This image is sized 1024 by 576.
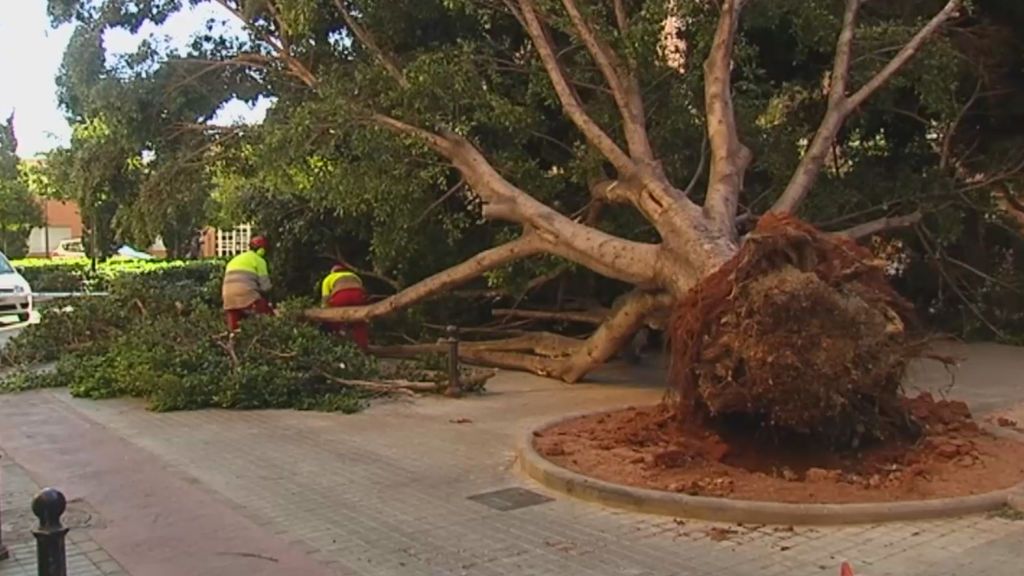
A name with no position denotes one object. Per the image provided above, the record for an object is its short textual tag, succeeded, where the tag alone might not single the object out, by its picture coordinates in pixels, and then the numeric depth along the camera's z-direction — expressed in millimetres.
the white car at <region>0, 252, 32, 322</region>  20625
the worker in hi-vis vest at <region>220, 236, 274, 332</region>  13492
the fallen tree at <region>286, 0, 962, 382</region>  9617
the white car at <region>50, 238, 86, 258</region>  54219
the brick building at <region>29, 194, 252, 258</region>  56594
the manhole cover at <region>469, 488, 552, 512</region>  6703
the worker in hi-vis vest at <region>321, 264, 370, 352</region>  13906
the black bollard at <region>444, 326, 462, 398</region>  11320
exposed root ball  6949
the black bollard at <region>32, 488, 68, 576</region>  3842
